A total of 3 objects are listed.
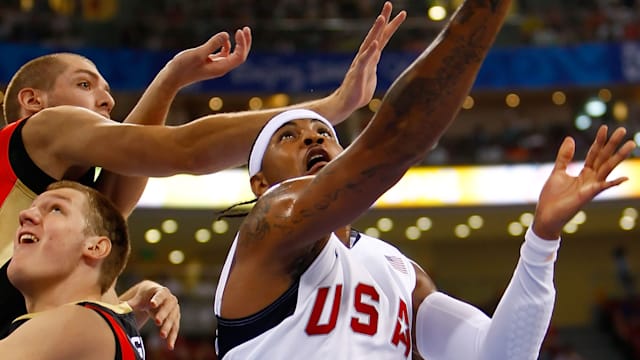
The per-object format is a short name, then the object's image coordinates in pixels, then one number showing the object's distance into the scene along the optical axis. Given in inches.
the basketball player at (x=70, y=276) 243.6
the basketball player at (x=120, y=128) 269.0
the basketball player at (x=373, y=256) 194.1
